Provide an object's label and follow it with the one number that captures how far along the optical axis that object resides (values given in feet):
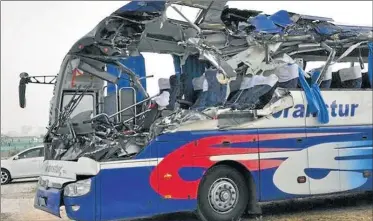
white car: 58.90
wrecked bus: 23.75
